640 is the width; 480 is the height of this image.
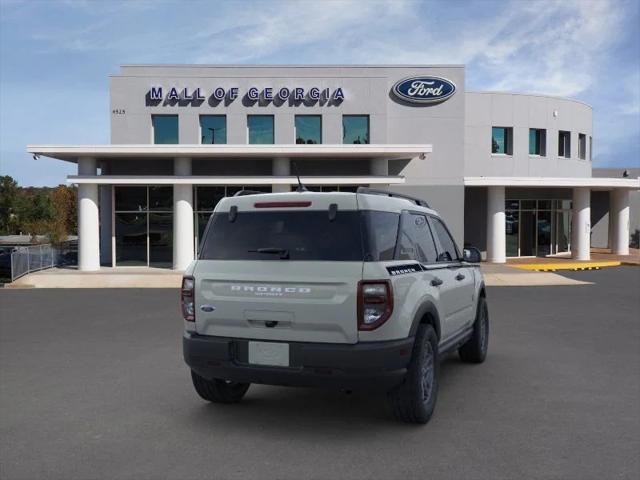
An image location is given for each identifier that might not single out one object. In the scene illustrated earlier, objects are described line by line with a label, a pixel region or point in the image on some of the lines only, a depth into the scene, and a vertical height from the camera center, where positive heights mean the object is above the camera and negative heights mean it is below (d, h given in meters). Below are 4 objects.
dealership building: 24.78 +3.96
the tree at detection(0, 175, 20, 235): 62.94 +2.43
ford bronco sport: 4.59 -0.61
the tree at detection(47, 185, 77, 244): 64.86 +2.21
